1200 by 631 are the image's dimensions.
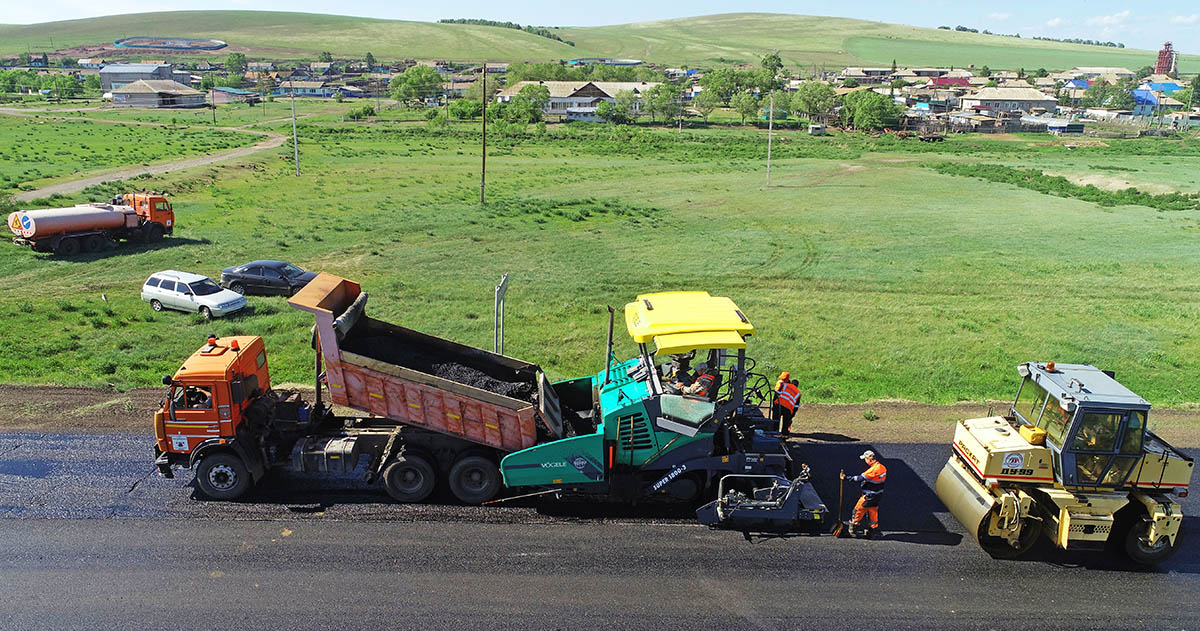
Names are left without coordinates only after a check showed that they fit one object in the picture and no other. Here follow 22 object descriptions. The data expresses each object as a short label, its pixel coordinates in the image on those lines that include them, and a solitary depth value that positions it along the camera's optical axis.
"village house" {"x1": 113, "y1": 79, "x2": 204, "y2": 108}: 116.62
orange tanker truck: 30.45
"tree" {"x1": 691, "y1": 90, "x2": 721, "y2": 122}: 117.56
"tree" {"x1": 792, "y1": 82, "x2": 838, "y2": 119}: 111.94
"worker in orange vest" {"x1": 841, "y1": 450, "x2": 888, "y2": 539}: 11.52
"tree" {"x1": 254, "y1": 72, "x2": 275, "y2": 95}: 151.38
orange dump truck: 12.02
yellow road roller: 10.77
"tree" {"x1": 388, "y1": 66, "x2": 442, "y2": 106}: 124.94
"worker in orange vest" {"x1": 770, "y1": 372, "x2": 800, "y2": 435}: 14.41
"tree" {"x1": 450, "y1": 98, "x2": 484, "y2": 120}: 102.38
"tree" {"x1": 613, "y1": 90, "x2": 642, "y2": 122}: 109.31
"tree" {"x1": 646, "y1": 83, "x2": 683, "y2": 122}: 106.12
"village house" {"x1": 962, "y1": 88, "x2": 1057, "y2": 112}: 133.25
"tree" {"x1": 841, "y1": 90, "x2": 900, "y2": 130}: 100.69
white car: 23.83
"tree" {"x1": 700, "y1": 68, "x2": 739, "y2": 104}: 137.00
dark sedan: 26.59
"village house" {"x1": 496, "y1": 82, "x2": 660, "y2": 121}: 113.50
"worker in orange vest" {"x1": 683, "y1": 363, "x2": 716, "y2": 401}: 11.98
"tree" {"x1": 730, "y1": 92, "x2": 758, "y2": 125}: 108.25
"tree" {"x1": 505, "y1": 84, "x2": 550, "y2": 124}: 99.69
